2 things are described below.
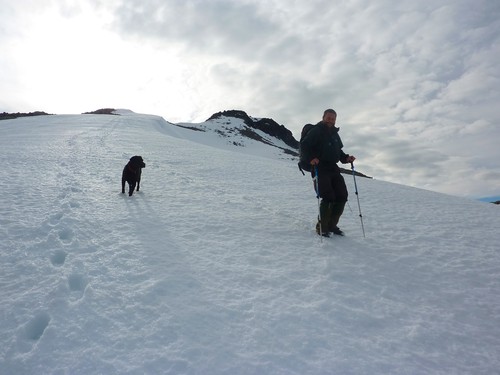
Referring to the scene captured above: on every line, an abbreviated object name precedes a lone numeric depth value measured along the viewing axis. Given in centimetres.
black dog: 887
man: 606
